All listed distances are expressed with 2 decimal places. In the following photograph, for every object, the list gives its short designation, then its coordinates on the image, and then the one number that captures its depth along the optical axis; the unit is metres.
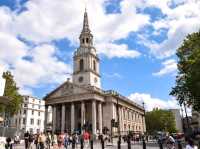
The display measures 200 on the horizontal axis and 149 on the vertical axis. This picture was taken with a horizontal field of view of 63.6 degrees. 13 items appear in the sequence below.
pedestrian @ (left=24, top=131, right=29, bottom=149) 17.38
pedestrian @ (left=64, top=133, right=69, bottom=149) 17.83
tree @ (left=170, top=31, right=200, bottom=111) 22.19
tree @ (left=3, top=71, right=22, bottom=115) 30.86
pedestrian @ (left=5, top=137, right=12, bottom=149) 15.66
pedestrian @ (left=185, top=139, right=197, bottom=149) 6.66
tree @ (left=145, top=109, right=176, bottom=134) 70.53
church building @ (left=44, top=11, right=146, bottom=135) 39.90
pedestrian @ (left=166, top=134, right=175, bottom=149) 15.52
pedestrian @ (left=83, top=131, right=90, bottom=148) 17.15
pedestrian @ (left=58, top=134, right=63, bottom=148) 18.10
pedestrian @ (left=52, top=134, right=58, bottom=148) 16.37
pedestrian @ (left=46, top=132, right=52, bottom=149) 16.66
